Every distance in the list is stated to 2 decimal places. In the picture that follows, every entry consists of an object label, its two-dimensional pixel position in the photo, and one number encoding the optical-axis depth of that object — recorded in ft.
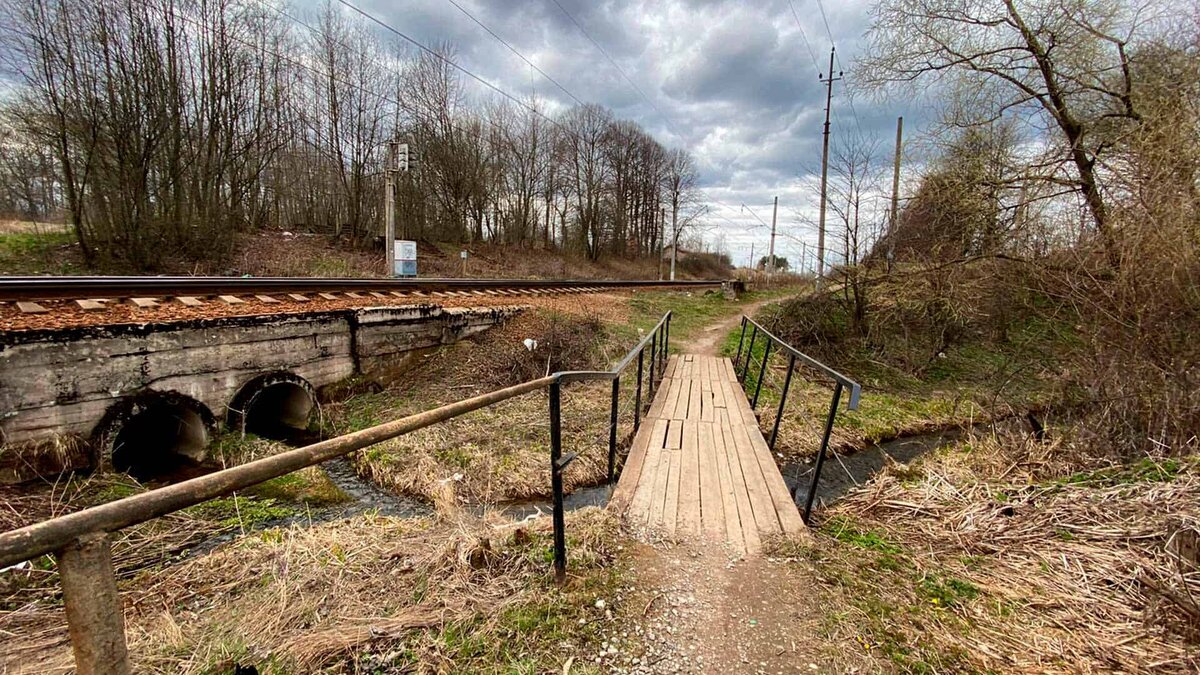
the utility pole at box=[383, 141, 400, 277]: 51.55
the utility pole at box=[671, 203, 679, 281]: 130.10
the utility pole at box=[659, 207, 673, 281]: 144.77
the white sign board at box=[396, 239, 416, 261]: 49.16
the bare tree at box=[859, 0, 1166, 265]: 23.21
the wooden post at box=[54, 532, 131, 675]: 2.96
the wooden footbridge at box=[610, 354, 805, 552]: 10.89
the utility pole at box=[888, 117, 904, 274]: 32.36
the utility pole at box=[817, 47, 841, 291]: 36.29
